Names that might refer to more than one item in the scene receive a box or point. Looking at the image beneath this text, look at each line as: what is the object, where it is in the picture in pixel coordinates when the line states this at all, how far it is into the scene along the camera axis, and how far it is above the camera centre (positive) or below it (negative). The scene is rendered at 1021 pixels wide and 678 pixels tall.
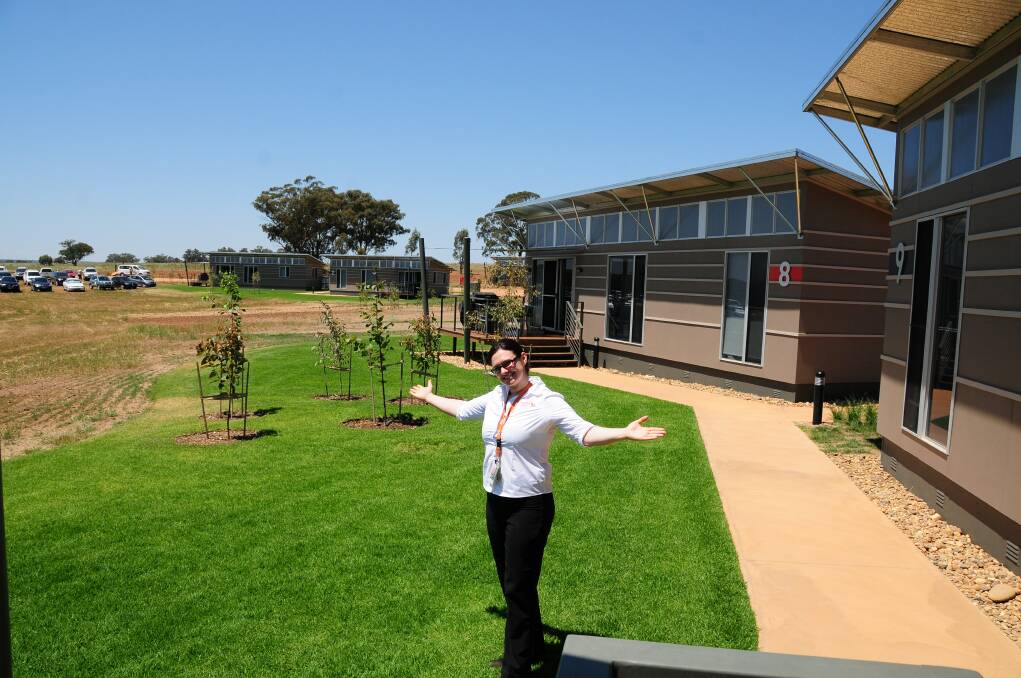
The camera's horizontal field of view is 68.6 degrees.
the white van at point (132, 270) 68.83 -0.55
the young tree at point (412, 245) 76.35 +2.67
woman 3.77 -1.05
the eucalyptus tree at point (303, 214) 77.31 +5.57
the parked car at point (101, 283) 59.25 -1.55
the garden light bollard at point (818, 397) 11.19 -1.76
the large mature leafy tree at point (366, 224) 78.19 +4.78
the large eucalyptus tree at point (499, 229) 62.09 +3.81
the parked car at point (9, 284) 52.44 -1.59
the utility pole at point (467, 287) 17.14 -0.36
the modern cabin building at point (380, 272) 59.00 -0.16
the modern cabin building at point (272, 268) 64.75 -0.06
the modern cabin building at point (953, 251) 5.73 +0.28
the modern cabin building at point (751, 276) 12.95 +0.04
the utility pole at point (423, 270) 15.67 +0.01
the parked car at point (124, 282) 60.72 -1.47
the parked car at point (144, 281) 63.44 -1.44
